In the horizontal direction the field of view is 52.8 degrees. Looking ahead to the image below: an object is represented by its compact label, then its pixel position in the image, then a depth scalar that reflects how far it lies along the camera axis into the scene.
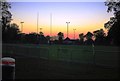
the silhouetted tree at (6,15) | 9.06
